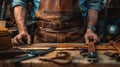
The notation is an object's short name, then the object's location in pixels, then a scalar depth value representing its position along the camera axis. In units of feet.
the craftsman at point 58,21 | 10.99
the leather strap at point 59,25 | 10.93
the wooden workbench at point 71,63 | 7.59
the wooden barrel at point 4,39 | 8.41
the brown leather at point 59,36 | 10.98
